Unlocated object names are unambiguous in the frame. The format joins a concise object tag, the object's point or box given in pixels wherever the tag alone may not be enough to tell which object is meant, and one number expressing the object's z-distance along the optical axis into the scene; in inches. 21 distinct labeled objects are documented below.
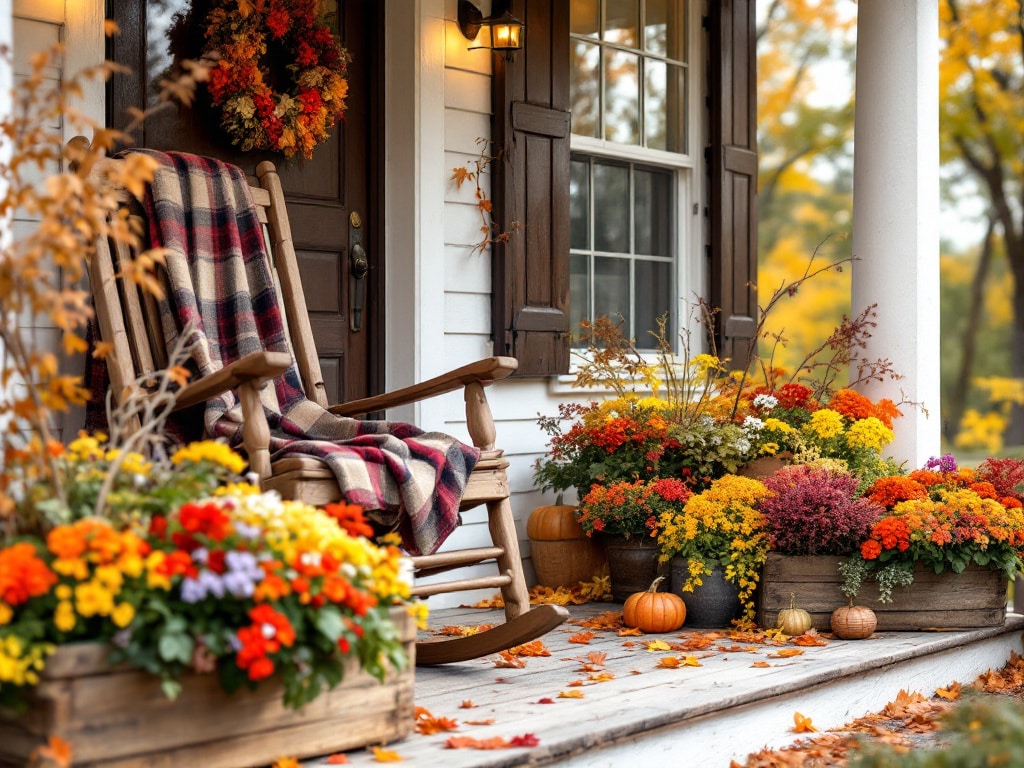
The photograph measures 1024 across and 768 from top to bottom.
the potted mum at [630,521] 139.5
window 169.3
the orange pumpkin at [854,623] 126.2
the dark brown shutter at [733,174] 182.7
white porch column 156.9
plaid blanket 99.2
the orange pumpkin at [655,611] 128.9
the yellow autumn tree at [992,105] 345.4
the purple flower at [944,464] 146.3
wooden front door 139.2
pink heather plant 127.3
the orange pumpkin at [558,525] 151.6
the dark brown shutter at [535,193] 152.6
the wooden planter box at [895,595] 129.7
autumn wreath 126.5
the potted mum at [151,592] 68.0
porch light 148.2
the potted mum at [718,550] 130.3
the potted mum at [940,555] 127.0
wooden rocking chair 94.8
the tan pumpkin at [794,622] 127.1
